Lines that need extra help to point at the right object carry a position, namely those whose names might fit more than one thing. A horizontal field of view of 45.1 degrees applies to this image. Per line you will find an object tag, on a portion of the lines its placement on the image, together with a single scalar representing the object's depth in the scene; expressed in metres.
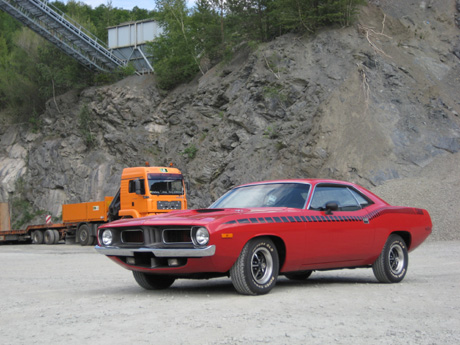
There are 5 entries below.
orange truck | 23.16
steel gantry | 39.22
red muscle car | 6.79
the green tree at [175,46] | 39.78
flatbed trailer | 30.10
